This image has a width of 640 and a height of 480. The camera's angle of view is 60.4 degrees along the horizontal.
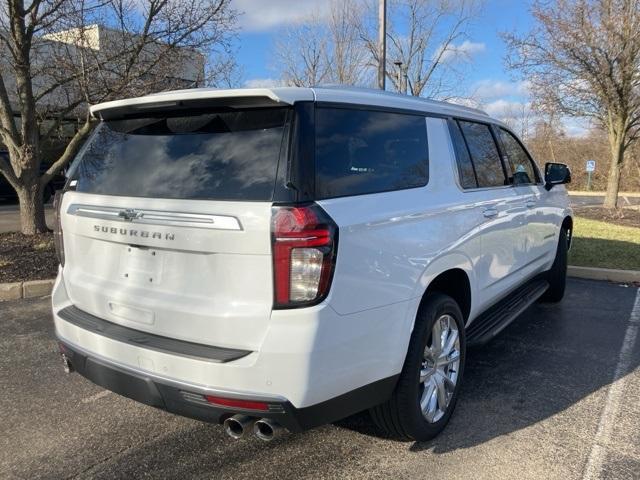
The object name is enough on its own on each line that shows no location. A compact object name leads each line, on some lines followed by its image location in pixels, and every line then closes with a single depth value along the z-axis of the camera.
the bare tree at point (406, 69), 19.84
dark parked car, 19.86
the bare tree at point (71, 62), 8.09
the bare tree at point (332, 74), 20.77
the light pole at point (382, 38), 13.32
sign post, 30.69
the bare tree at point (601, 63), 11.78
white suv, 2.28
